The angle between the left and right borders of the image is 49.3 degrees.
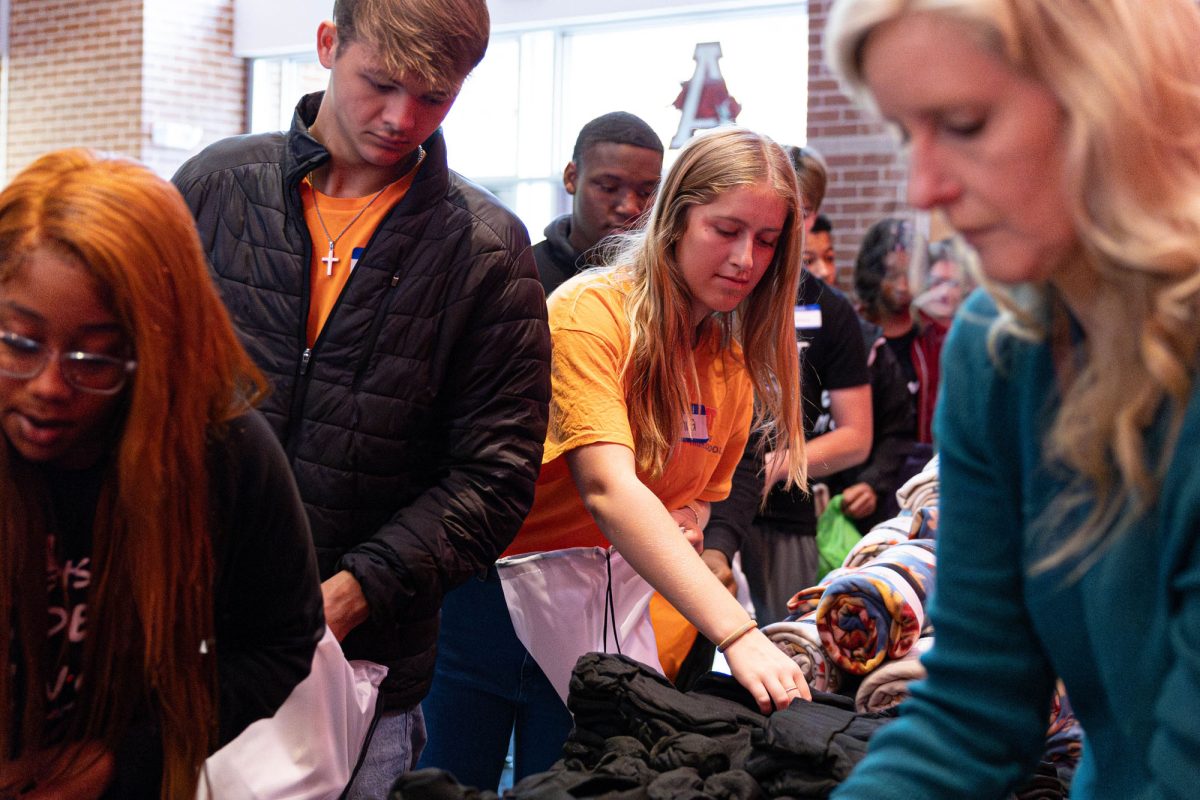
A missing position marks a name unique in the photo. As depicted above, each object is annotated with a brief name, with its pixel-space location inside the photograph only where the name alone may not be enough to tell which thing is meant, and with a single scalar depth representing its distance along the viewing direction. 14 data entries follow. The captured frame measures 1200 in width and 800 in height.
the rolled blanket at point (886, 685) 2.23
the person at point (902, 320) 4.09
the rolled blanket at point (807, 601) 2.59
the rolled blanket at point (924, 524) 3.00
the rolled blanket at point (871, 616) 2.30
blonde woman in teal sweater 0.76
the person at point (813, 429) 3.51
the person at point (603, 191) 3.02
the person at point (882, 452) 3.84
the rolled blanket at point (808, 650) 2.32
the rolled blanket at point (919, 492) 3.29
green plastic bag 3.79
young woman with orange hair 1.11
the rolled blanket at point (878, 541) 2.93
